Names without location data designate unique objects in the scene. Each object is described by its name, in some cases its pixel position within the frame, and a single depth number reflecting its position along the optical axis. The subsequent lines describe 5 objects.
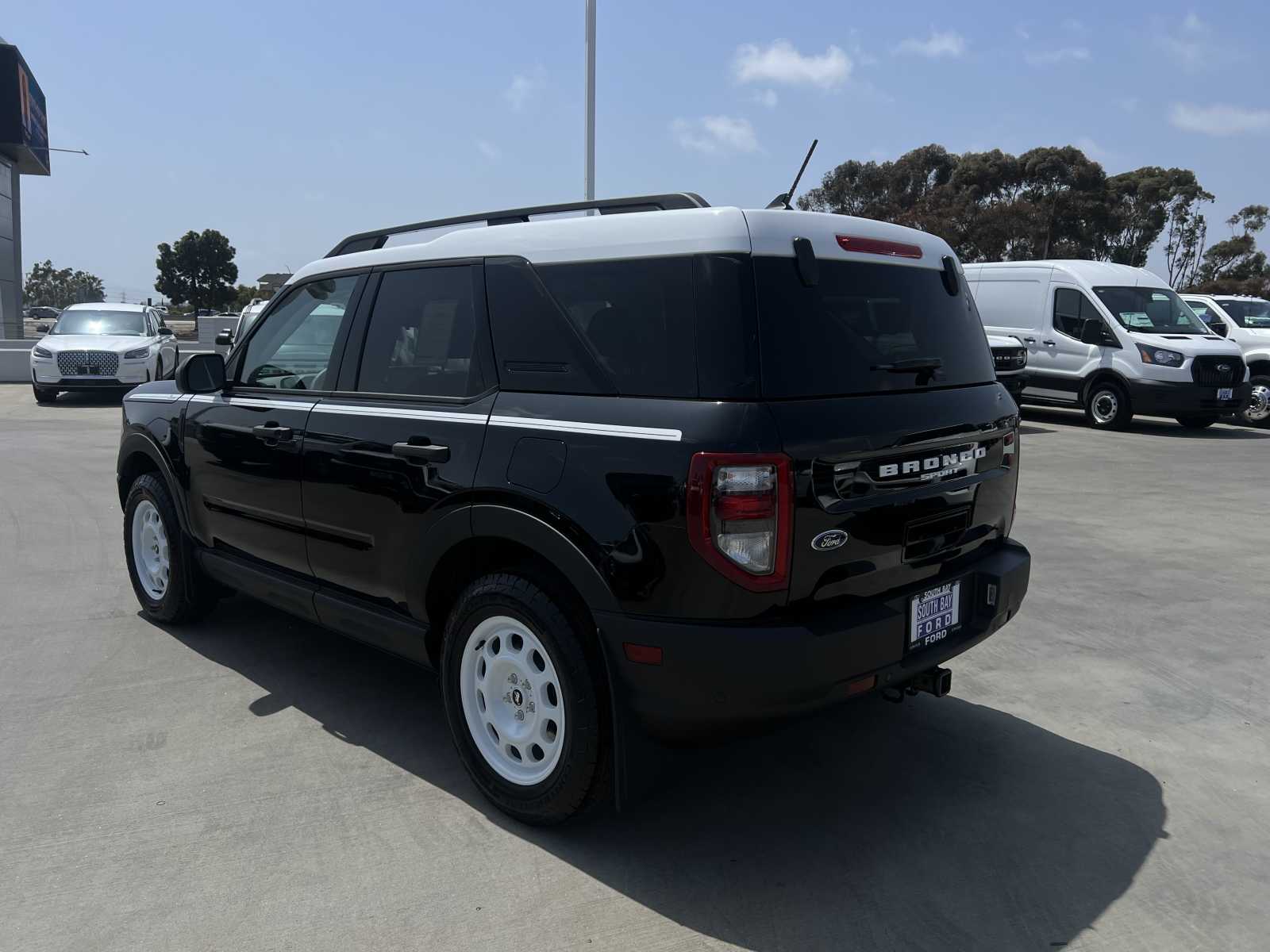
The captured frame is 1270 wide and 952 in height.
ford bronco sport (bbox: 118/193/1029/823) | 2.66
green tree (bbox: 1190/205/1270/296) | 56.25
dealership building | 45.50
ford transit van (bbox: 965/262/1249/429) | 14.03
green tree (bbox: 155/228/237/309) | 73.69
